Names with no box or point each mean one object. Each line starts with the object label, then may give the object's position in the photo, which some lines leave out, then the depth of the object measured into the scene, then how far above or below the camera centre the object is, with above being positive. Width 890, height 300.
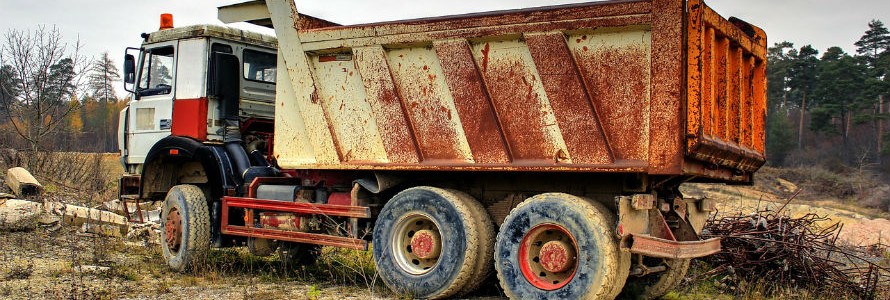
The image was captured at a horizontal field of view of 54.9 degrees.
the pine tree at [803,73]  46.09 +5.78
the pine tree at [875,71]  40.72 +5.47
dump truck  6.00 +0.23
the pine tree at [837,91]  43.16 +4.52
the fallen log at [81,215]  12.47 -0.84
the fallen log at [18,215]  11.54 -0.80
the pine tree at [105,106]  50.28 +3.50
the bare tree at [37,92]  18.92 +1.55
